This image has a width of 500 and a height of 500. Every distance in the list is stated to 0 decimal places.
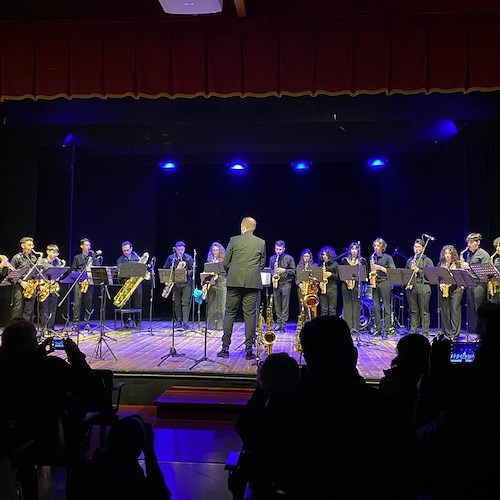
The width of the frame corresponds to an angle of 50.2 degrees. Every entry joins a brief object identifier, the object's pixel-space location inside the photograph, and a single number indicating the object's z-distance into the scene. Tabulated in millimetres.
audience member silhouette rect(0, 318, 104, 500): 3096
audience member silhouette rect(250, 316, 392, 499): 1789
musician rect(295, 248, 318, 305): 12172
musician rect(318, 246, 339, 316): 11848
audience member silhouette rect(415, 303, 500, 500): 2043
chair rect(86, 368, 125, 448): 3934
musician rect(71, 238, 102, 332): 11828
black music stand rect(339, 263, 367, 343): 10094
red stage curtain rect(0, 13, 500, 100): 5492
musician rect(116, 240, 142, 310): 12617
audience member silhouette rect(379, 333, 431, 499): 1846
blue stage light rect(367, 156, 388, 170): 14383
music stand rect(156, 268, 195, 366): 10500
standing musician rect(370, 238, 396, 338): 11148
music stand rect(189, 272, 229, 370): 7131
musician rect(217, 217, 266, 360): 7484
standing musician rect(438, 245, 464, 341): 10234
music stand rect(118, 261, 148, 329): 9547
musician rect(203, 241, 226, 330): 12016
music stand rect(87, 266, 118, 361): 8656
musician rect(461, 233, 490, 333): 9859
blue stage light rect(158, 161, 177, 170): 15184
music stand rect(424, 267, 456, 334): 9164
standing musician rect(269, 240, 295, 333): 12492
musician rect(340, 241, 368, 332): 11312
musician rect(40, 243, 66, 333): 10664
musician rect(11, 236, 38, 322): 10508
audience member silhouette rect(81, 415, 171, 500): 2221
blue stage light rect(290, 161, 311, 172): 14825
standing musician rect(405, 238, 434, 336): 10930
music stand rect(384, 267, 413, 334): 10211
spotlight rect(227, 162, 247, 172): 14906
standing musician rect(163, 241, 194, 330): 12188
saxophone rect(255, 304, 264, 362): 7112
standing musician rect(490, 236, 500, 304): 9305
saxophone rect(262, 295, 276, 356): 6875
